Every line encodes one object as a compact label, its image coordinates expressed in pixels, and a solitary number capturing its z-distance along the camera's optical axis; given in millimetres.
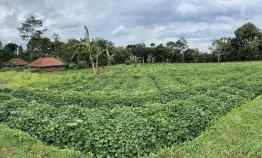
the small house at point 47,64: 24839
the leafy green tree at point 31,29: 31731
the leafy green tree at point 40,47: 31149
